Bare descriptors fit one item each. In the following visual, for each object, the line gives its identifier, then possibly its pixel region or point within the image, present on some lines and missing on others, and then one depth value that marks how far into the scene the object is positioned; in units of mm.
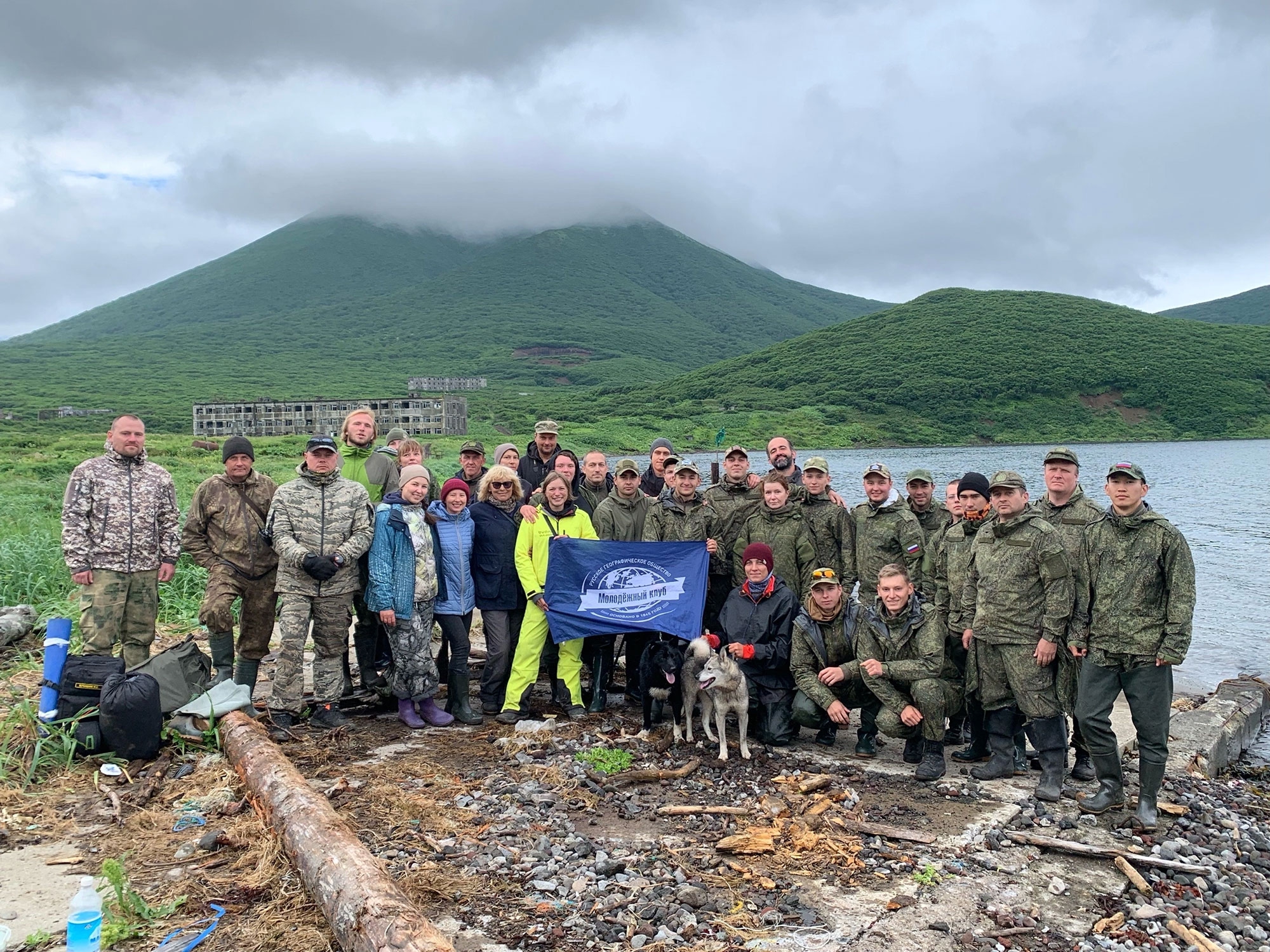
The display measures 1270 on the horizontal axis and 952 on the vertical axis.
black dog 8000
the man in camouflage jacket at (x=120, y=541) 7984
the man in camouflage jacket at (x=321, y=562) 7750
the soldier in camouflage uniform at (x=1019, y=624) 7051
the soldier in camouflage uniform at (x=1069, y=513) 7141
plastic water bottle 4336
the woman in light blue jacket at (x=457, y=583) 8578
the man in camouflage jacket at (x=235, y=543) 8336
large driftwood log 4211
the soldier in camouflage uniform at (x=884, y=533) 8875
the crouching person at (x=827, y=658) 8070
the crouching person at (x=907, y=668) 7570
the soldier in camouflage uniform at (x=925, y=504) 9258
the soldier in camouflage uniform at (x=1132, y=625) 6371
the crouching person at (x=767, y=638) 8148
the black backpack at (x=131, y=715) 7113
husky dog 7645
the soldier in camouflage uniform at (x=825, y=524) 9109
